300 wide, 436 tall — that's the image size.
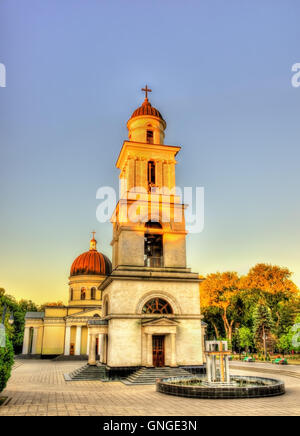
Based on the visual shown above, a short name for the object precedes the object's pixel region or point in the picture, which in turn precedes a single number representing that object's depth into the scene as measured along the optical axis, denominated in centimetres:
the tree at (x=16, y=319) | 5966
